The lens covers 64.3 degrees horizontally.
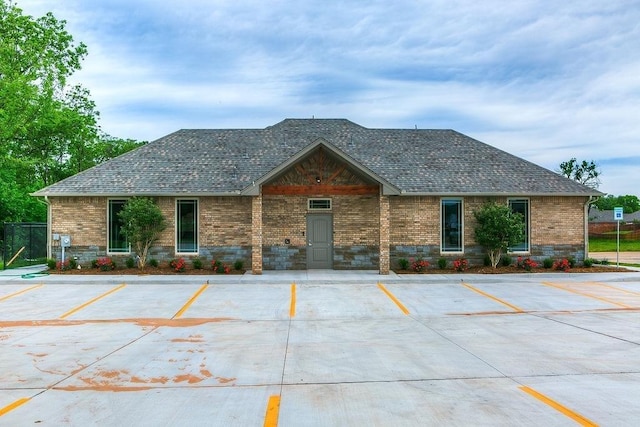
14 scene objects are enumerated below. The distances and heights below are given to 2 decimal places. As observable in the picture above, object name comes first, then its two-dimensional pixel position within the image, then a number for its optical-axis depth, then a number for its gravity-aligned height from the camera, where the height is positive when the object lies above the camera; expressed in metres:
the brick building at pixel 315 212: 19.67 +0.54
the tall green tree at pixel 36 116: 30.84 +7.49
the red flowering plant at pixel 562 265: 19.91 -1.61
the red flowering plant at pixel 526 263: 19.86 -1.52
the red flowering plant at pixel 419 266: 19.50 -1.55
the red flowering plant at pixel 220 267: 19.27 -1.54
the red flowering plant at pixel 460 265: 19.61 -1.54
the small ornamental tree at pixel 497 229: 18.92 -0.15
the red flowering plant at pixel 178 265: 19.09 -1.43
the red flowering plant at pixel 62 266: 19.36 -1.45
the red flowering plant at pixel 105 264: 19.42 -1.39
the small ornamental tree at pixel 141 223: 18.84 +0.16
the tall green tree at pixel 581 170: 80.31 +8.60
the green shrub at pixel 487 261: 20.16 -1.43
